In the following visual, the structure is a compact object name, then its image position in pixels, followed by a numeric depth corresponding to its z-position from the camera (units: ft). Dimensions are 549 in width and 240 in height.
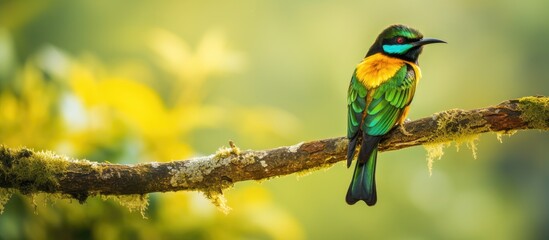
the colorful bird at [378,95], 23.22
